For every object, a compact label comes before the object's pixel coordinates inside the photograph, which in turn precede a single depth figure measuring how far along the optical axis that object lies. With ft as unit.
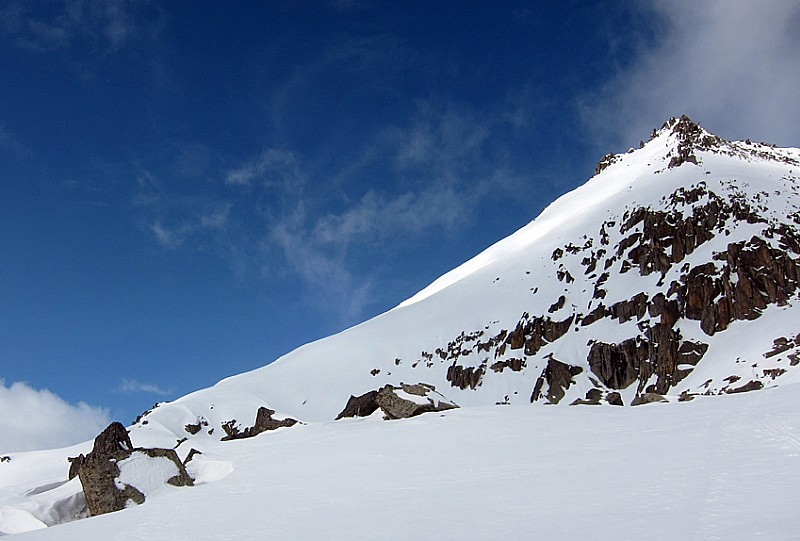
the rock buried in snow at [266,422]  121.60
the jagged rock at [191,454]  64.51
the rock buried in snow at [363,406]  96.68
